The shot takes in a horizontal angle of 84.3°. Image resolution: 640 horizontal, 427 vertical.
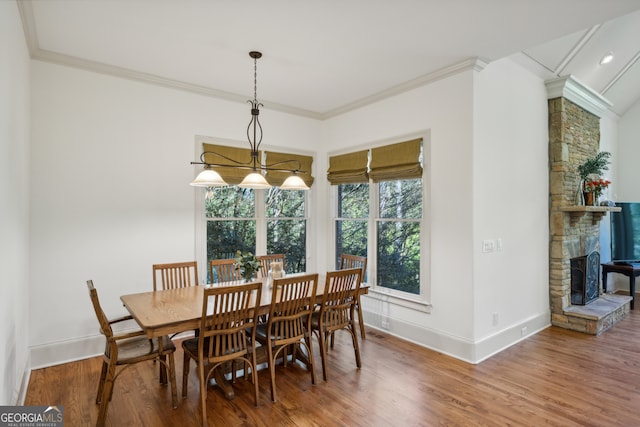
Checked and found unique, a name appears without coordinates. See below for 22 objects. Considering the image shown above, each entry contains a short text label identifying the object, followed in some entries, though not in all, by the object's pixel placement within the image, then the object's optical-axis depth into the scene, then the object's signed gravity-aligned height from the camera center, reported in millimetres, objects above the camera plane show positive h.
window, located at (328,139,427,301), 4090 +19
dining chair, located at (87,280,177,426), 2338 -991
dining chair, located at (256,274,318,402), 2781 -828
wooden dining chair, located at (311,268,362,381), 3088 -834
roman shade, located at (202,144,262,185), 4285 +694
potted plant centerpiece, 3262 -462
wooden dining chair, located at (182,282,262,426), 2438 -857
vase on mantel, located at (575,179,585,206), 4637 +271
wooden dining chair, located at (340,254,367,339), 3845 -559
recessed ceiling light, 4428 +1996
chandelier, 2920 +313
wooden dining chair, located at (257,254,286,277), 4091 -538
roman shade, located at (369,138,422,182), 3979 +640
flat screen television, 5746 -296
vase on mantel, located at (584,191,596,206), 4664 +229
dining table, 2357 -709
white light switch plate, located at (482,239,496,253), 3574 -308
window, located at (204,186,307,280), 4398 -102
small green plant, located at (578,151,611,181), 4637 +637
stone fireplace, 4379 +17
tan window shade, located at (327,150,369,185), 4660 +649
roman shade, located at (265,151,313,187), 4848 +715
